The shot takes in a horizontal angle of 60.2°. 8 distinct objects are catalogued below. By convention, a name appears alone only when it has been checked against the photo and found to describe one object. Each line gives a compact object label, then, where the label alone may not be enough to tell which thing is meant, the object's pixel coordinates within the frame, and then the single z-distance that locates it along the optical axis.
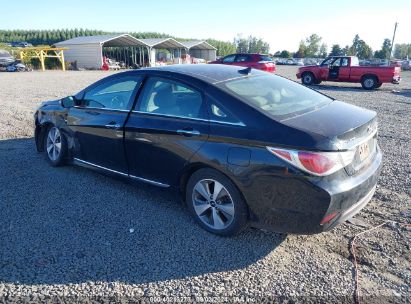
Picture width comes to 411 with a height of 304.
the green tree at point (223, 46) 82.53
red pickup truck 17.42
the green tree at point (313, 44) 105.06
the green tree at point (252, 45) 122.00
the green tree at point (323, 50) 107.19
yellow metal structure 34.81
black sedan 2.86
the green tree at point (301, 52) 94.74
